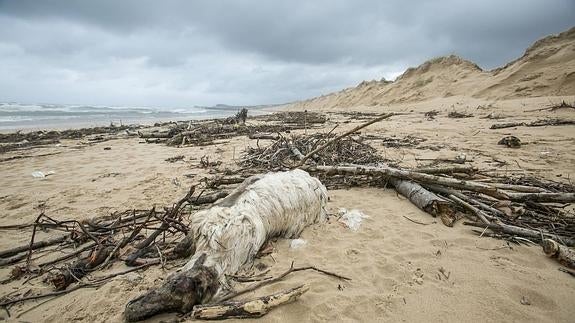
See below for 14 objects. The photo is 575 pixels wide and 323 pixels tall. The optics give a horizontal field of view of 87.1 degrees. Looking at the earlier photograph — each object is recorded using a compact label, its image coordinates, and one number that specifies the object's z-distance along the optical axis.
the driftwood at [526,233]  2.57
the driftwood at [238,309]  1.84
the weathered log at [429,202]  3.20
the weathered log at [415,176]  3.33
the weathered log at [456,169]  3.89
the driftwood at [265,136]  9.03
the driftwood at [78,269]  2.27
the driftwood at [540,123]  7.89
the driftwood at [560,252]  2.28
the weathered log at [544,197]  3.00
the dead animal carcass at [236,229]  1.86
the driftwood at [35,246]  2.74
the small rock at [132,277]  2.29
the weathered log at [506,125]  8.63
